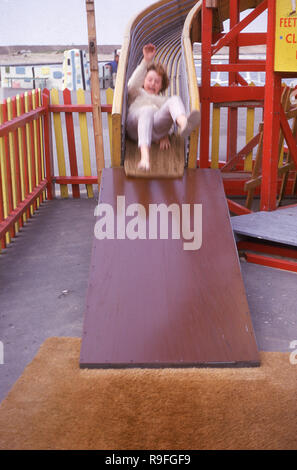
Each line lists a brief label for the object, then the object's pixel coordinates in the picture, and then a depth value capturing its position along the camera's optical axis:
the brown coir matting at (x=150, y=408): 2.25
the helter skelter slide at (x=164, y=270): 2.86
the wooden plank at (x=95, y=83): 5.20
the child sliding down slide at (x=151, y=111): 4.03
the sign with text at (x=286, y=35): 4.50
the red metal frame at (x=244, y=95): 4.78
